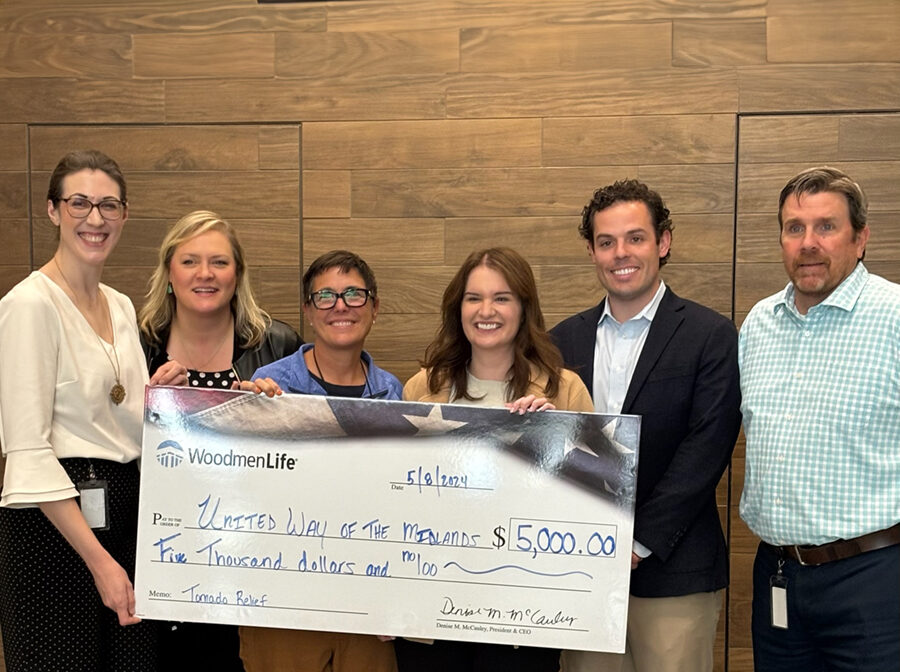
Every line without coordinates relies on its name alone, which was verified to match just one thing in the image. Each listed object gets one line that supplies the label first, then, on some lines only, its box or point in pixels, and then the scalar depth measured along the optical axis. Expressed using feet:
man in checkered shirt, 7.15
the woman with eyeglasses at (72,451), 7.02
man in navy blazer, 7.80
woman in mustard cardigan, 7.56
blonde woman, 8.76
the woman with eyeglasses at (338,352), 7.89
